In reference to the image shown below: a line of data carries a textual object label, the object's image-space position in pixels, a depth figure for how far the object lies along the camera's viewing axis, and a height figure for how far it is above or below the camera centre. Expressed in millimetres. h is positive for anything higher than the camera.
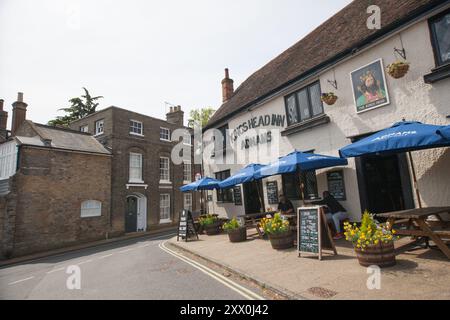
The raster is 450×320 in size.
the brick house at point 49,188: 14953 +1574
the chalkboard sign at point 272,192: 11945 +427
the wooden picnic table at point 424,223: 4992 -664
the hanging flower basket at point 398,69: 7004 +3371
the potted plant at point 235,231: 10117 -1081
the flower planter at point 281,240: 7797 -1179
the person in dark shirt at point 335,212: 8281 -451
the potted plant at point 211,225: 13562 -1075
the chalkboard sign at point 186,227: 12762 -1041
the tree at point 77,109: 34250 +13492
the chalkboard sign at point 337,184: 9008 +465
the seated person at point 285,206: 9930 -212
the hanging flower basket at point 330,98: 9164 +3511
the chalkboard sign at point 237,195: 14539 +441
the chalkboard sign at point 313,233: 6453 -866
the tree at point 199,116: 40275 +13832
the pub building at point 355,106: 6855 +3163
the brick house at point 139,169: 21141 +3456
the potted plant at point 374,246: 5141 -992
